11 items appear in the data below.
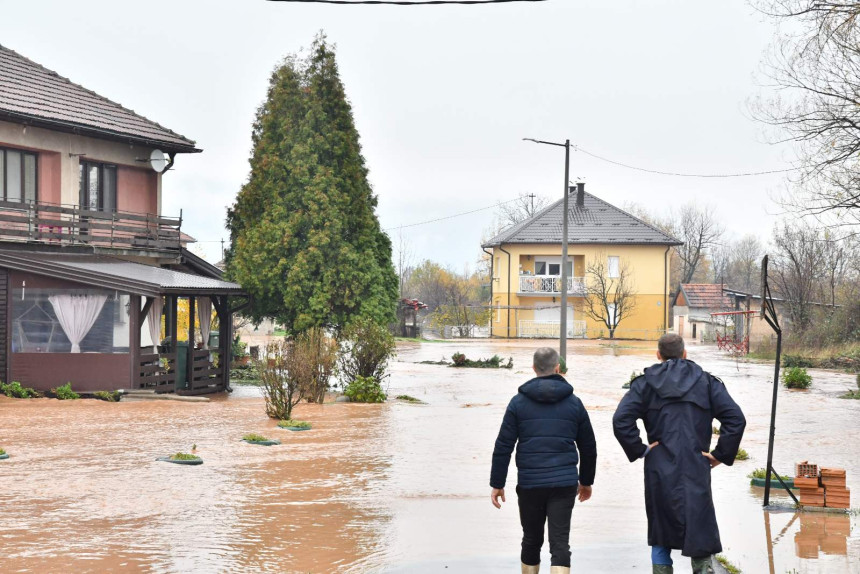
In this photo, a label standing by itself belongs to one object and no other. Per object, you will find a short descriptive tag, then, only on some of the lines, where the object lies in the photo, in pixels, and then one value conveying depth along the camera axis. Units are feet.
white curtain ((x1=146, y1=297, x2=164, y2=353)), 85.40
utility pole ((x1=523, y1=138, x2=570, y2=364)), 115.26
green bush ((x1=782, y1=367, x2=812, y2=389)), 99.66
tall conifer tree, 92.43
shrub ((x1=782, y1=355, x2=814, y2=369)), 130.00
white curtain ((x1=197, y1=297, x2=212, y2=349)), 90.12
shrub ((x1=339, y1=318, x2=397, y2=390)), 82.07
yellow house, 222.07
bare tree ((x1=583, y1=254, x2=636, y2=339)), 216.95
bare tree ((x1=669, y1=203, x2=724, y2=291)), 345.51
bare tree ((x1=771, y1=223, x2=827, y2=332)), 151.74
